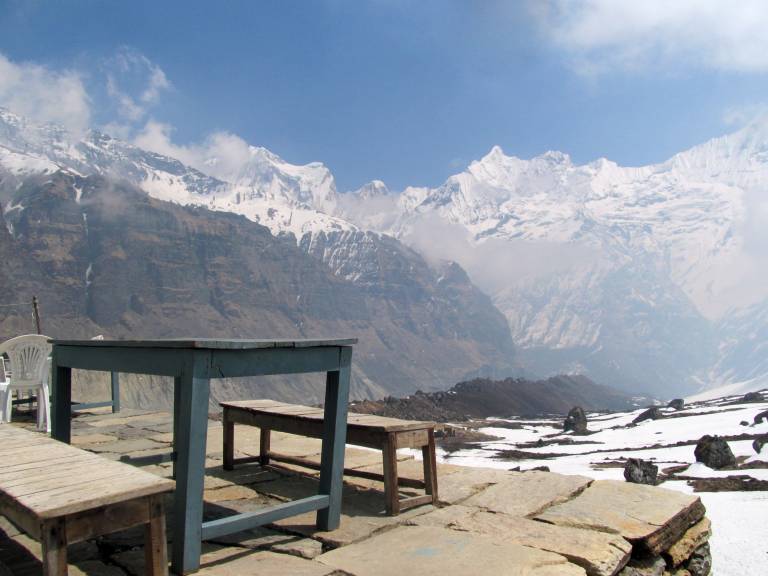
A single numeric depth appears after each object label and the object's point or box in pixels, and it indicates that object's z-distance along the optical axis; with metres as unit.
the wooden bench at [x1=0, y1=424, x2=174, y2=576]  1.87
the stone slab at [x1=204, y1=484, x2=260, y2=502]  3.77
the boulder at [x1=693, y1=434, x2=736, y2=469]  18.38
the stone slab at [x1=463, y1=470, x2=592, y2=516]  3.63
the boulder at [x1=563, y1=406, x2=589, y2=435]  42.44
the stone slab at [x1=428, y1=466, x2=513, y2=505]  3.91
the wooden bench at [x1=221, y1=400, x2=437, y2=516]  3.42
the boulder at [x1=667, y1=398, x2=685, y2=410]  56.03
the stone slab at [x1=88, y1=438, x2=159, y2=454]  5.29
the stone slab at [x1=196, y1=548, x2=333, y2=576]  2.57
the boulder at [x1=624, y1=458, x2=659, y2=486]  15.74
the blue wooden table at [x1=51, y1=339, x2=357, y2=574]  2.50
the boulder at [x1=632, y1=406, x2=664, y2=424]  44.84
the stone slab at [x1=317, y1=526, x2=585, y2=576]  2.55
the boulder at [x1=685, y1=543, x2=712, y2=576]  3.52
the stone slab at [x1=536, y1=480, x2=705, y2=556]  3.17
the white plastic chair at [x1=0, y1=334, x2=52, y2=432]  6.55
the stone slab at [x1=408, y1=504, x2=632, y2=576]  2.75
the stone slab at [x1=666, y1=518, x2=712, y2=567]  3.36
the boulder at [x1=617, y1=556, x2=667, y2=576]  3.00
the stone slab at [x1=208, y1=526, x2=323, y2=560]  2.87
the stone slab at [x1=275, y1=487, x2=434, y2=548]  3.06
